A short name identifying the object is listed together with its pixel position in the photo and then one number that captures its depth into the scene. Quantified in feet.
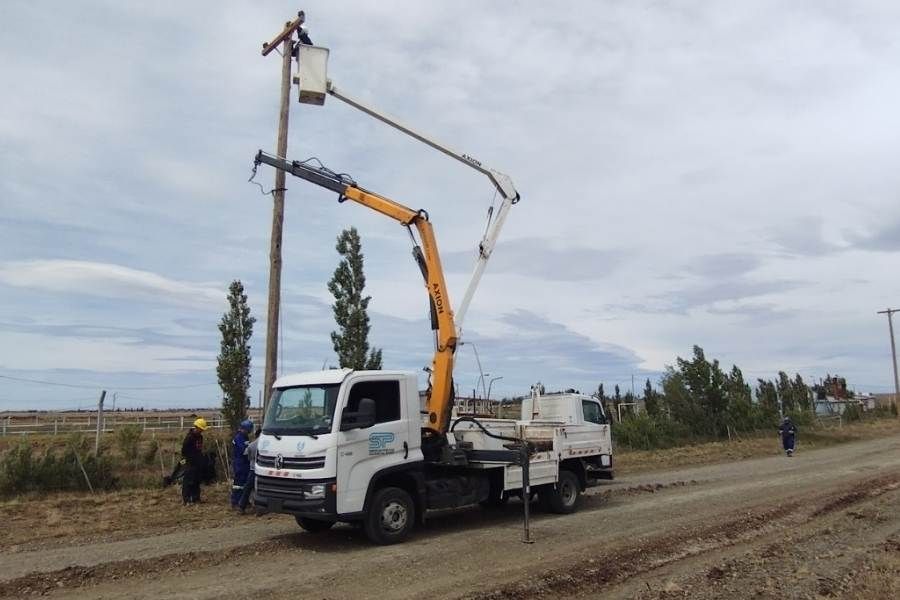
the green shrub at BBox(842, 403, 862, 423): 174.81
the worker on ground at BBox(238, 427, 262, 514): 43.62
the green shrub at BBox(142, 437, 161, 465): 69.50
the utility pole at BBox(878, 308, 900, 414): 191.84
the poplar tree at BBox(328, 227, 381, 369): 63.98
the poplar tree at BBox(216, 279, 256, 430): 65.21
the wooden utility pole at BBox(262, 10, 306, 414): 47.88
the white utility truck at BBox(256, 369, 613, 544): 32.12
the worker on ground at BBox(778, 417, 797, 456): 88.63
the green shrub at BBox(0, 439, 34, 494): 53.98
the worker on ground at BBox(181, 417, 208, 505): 46.29
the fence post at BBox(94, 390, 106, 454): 58.56
